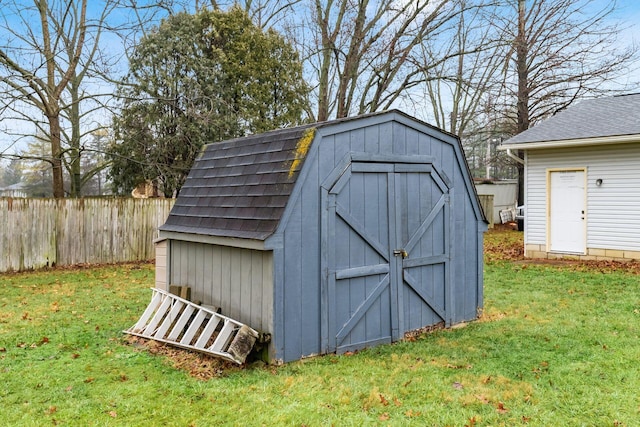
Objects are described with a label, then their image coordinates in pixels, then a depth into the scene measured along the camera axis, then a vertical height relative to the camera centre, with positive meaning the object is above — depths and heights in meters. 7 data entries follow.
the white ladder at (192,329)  4.33 -1.20
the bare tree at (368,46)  17.16 +6.19
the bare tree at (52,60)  11.38 +3.84
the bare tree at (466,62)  16.88 +6.34
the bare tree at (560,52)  17.08 +5.96
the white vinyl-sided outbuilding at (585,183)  10.54 +0.66
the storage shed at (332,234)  4.58 -0.24
